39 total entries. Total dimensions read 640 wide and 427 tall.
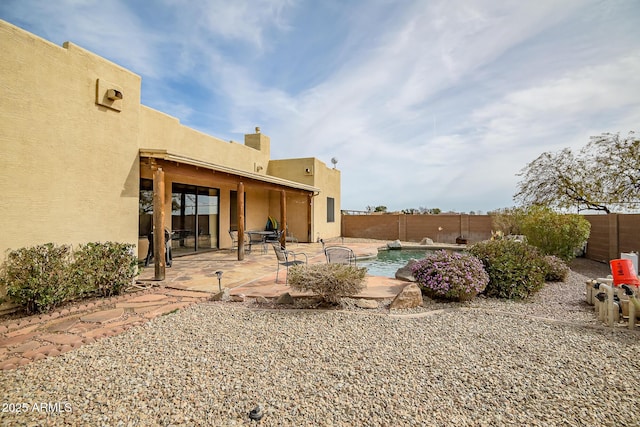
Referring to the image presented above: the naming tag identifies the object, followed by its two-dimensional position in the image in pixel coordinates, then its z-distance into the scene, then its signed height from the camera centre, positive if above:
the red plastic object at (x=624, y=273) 5.07 -0.88
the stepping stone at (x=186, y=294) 5.55 -1.39
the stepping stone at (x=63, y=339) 3.60 -1.47
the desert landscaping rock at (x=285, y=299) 5.10 -1.34
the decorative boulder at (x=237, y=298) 5.30 -1.37
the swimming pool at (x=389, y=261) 9.46 -1.54
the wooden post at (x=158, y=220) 6.46 +0.02
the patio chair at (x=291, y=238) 15.84 -0.88
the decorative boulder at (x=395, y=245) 14.92 -1.20
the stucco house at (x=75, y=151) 4.60 +1.38
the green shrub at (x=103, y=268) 5.18 -0.86
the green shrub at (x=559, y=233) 9.34 -0.35
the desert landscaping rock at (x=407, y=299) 4.98 -1.31
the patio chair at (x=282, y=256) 6.70 -0.79
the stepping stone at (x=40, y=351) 3.27 -1.47
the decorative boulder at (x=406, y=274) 6.61 -1.23
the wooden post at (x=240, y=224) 9.26 -0.09
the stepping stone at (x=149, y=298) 5.33 -1.41
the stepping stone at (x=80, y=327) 3.96 -1.46
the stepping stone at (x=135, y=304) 4.95 -1.42
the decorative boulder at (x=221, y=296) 5.31 -1.34
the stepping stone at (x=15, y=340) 3.54 -1.46
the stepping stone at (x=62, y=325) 4.02 -1.46
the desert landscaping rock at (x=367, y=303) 5.02 -1.41
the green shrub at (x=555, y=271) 7.29 -1.21
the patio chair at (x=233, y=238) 11.37 -0.70
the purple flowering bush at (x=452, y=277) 5.26 -1.02
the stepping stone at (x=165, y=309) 4.57 -1.43
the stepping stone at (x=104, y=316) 4.36 -1.45
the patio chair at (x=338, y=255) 6.44 -0.73
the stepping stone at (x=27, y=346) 3.40 -1.47
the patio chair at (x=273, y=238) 13.05 -0.76
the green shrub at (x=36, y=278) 4.44 -0.87
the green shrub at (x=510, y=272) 5.82 -1.01
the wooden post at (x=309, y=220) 15.41 +0.07
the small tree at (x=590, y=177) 12.07 +1.99
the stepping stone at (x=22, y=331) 3.81 -1.46
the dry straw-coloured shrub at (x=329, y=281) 4.75 -0.96
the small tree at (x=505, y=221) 15.55 +0.04
